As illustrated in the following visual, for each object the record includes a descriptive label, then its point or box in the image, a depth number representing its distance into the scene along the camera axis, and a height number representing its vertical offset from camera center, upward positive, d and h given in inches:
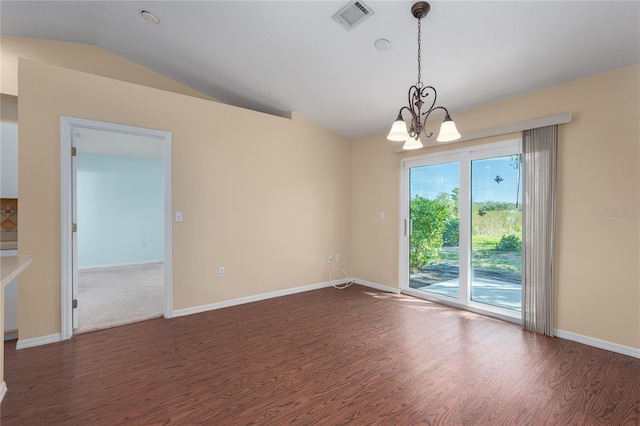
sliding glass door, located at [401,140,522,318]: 140.4 -8.5
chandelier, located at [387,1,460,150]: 82.2 +23.5
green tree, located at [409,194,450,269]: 169.6 -9.9
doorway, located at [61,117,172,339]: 150.6 -8.5
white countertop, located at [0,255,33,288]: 73.4 -15.7
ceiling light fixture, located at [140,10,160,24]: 114.9 +76.7
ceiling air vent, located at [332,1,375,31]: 98.0 +67.9
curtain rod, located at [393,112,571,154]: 119.4 +37.9
